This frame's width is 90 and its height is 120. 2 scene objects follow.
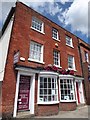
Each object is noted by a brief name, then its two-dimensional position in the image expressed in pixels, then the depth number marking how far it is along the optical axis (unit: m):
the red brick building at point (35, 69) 5.93
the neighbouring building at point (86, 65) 10.49
